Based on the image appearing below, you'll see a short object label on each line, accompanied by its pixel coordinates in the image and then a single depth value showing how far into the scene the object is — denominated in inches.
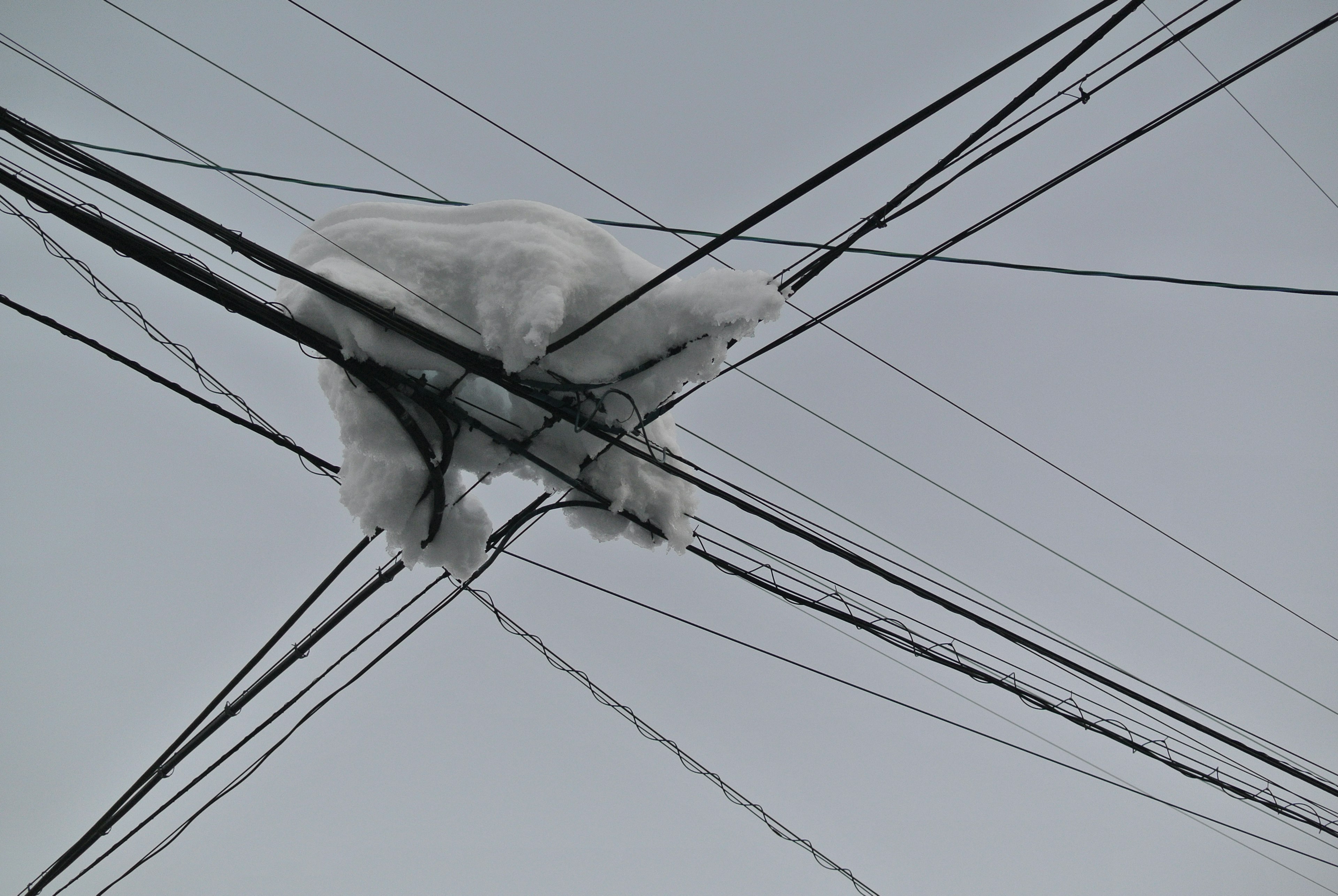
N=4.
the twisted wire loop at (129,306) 151.3
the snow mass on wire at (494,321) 148.7
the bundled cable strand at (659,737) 224.8
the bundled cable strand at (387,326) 116.1
